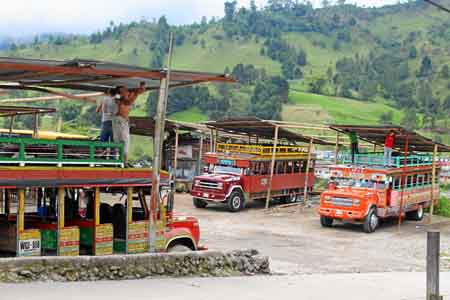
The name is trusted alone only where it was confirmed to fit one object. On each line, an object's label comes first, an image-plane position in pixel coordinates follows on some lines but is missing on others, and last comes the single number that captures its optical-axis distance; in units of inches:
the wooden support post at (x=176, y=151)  1262.3
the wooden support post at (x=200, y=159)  1350.9
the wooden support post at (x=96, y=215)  443.5
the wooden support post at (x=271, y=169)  1118.4
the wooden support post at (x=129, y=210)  464.4
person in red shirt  943.7
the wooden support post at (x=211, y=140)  1283.2
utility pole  447.2
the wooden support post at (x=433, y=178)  1018.1
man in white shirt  486.6
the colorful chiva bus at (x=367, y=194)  907.4
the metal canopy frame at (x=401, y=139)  946.1
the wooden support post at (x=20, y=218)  401.7
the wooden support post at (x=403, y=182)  954.1
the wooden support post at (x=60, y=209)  419.8
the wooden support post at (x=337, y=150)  1119.1
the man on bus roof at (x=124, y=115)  481.1
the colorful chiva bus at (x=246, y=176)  1091.9
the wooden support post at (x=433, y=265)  357.1
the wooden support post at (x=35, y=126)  874.5
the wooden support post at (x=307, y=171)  1170.6
